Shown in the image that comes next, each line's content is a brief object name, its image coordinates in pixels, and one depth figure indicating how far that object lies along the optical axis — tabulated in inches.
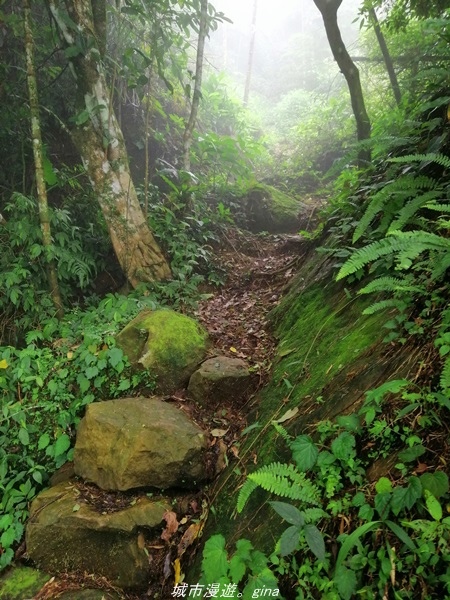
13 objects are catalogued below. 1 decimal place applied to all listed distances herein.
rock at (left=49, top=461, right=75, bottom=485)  132.6
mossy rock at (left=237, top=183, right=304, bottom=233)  334.3
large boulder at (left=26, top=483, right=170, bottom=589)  106.1
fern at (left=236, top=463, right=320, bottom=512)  72.4
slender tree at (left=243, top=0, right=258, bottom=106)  885.0
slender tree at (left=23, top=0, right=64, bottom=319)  188.5
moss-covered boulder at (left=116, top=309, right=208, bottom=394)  154.3
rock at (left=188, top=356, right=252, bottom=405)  147.1
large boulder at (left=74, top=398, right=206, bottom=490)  119.0
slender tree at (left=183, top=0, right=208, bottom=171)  278.5
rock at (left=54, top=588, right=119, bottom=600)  101.2
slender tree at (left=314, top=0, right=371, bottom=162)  253.0
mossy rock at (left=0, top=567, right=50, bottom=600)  107.9
